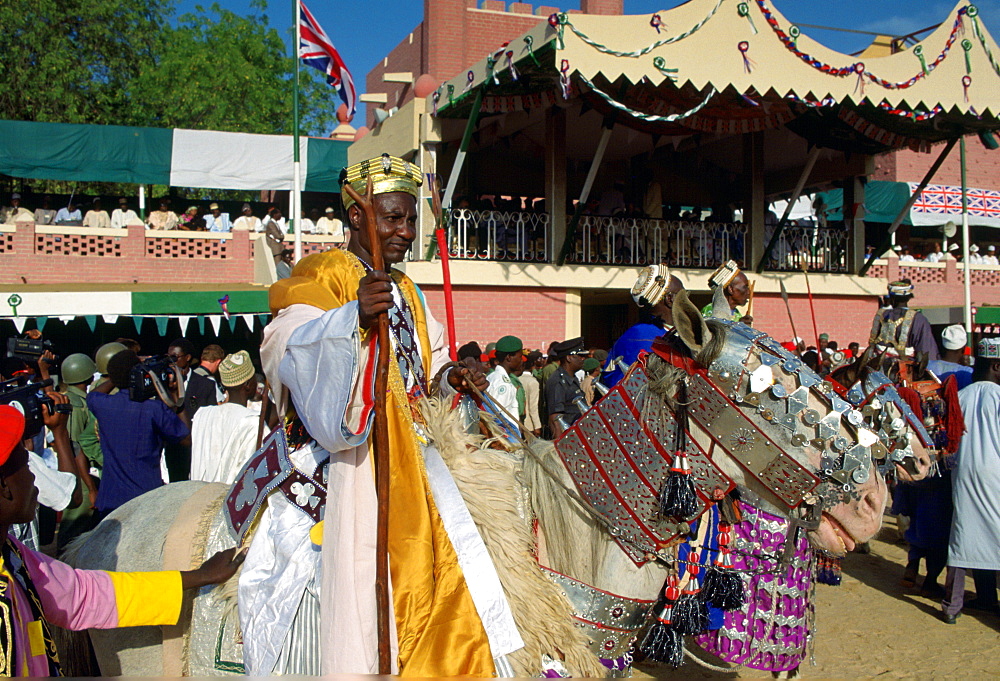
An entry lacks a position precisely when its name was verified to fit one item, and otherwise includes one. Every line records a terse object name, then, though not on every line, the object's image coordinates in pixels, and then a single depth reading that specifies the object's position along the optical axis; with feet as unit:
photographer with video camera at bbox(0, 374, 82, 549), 8.68
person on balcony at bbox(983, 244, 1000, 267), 72.69
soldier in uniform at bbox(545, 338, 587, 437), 26.50
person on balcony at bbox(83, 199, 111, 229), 58.13
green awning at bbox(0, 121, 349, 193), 57.98
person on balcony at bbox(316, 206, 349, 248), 58.49
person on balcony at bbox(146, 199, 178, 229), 59.77
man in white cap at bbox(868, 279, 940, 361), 24.61
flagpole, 38.83
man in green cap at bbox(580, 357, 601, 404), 31.40
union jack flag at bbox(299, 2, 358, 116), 42.73
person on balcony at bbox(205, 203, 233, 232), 62.03
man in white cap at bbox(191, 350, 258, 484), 18.66
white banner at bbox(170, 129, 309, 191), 60.85
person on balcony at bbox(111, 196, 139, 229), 60.29
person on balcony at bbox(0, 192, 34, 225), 55.26
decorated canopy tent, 39.65
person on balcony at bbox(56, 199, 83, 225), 58.44
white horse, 8.24
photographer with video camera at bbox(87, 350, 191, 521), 17.87
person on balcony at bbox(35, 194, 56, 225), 57.88
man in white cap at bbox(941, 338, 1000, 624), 20.29
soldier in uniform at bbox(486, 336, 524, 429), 26.35
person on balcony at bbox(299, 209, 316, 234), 59.02
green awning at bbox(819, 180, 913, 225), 75.56
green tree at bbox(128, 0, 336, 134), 88.33
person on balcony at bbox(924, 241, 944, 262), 72.18
